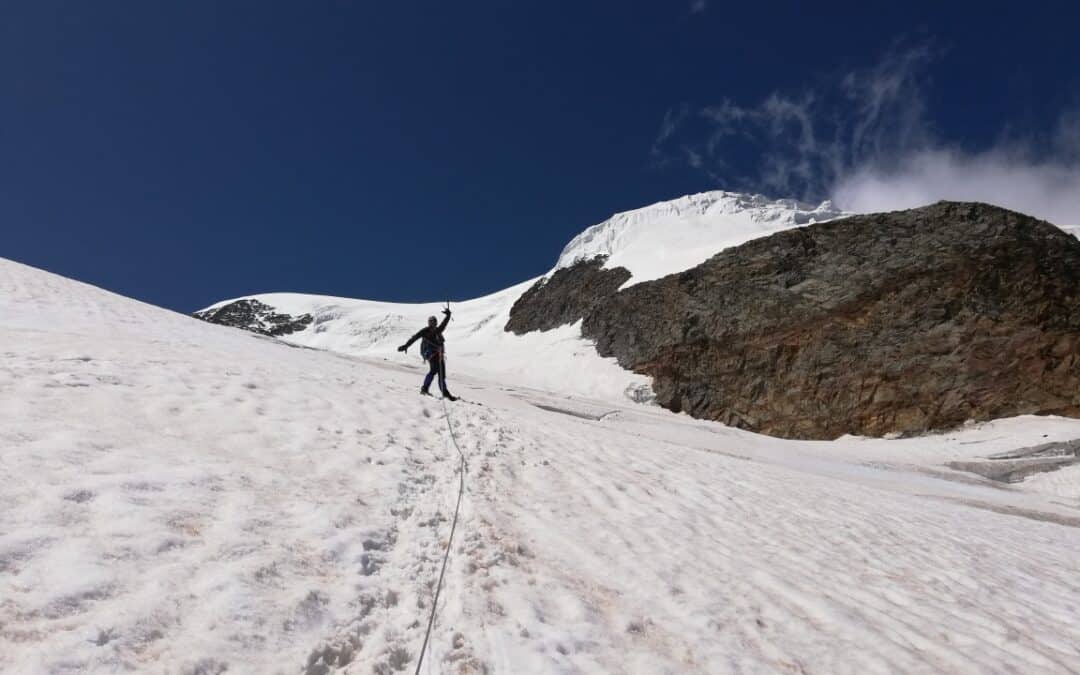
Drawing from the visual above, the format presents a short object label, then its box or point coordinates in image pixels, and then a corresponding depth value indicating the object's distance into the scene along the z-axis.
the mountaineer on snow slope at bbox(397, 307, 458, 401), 11.33
